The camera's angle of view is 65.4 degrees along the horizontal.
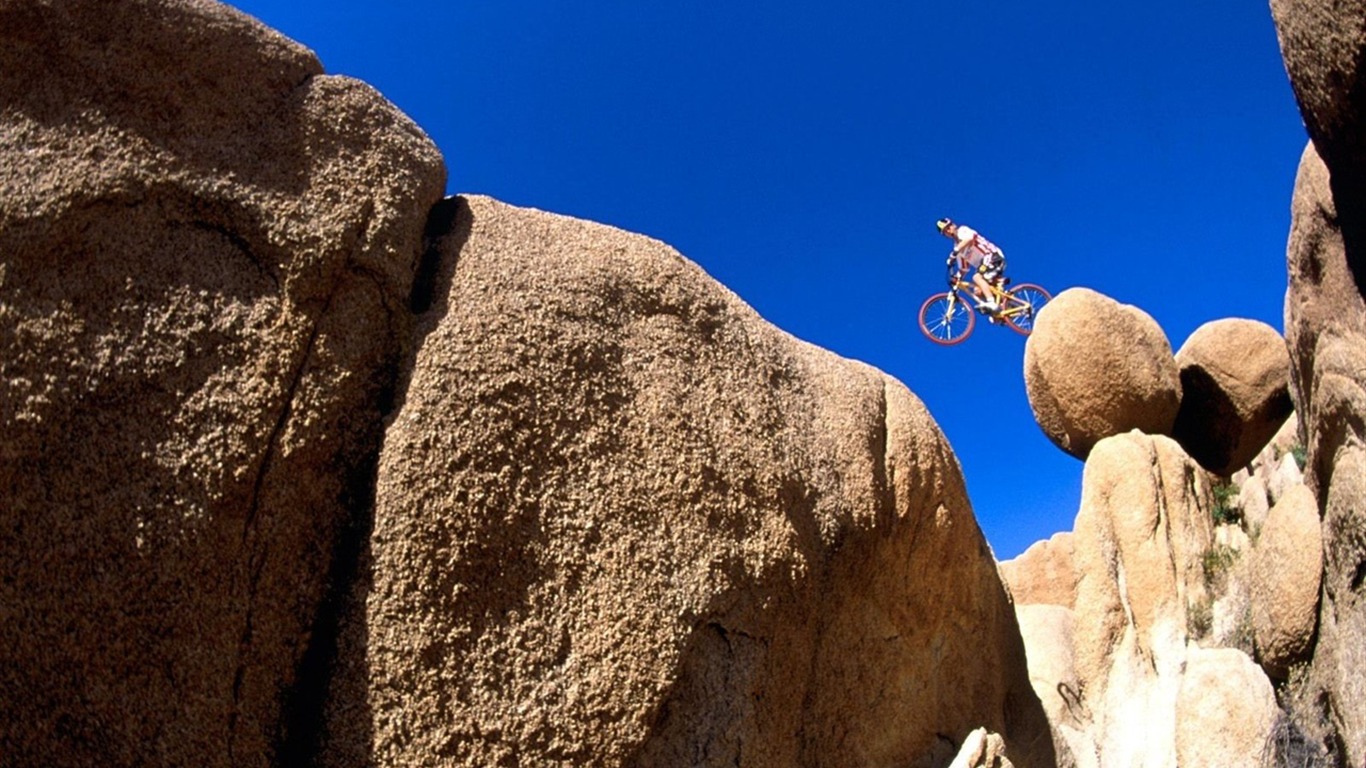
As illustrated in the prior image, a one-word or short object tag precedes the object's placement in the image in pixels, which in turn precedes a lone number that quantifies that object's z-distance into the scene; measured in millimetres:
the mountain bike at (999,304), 14414
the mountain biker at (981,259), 14484
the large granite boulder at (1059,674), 7117
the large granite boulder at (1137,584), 7215
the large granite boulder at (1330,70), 2975
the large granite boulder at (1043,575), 10992
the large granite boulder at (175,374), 2104
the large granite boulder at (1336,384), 3928
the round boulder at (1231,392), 9469
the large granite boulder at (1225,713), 6023
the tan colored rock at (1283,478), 9555
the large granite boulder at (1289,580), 6047
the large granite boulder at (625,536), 2463
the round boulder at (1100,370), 9078
